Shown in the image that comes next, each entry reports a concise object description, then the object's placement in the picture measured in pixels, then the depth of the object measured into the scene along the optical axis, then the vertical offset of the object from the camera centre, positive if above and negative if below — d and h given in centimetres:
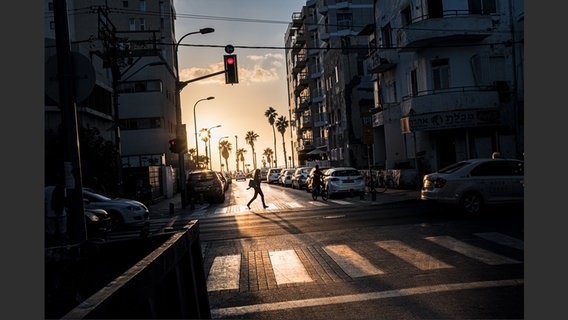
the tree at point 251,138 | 13850 +806
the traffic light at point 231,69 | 2147 +411
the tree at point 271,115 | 11225 +1129
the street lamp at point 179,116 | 2644 +315
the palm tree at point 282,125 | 11119 +881
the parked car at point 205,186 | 2760 -74
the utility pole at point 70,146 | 765 +49
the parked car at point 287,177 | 4750 -97
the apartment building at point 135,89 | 3141 +729
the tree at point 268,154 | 15925 +421
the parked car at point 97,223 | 1319 -116
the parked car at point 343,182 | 2548 -91
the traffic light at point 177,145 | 2591 +138
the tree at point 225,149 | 15088 +614
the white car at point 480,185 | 1470 -85
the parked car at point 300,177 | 3969 -87
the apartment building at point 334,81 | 5072 +904
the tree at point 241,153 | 17638 +542
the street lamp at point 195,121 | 5358 +583
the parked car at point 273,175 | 5922 -88
